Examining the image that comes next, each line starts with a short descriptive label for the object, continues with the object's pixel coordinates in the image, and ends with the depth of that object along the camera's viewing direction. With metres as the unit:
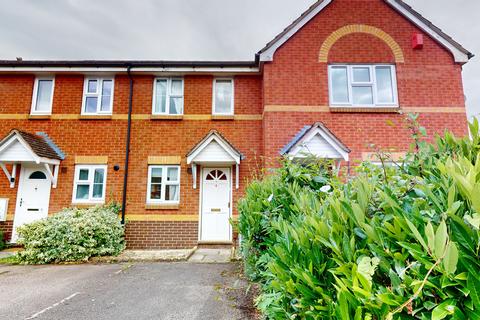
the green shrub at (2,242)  8.54
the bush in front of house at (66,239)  7.05
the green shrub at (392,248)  0.81
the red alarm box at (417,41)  8.95
